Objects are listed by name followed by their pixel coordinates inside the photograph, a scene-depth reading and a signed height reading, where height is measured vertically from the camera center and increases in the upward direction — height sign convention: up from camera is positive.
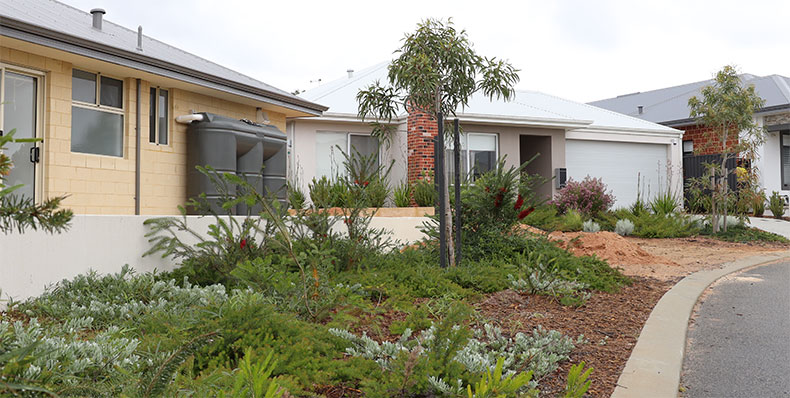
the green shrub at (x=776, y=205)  18.30 +0.15
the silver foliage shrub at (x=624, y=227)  13.80 -0.40
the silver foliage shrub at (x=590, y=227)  13.26 -0.39
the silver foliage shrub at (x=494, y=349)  3.37 -0.89
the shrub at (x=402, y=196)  12.98 +0.31
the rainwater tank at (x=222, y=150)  9.49 +1.01
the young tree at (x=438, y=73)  7.04 +1.68
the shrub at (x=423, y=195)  12.55 +0.33
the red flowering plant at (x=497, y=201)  7.38 +0.11
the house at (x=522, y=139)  15.41 +2.13
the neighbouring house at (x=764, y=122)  19.82 +3.20
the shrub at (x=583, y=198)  16.05 +0.33
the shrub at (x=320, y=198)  6.67 +0.14
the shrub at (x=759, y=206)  15.05 +0.12
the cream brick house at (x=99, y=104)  7.39 +1.55
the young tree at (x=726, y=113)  14.22 +2.36
